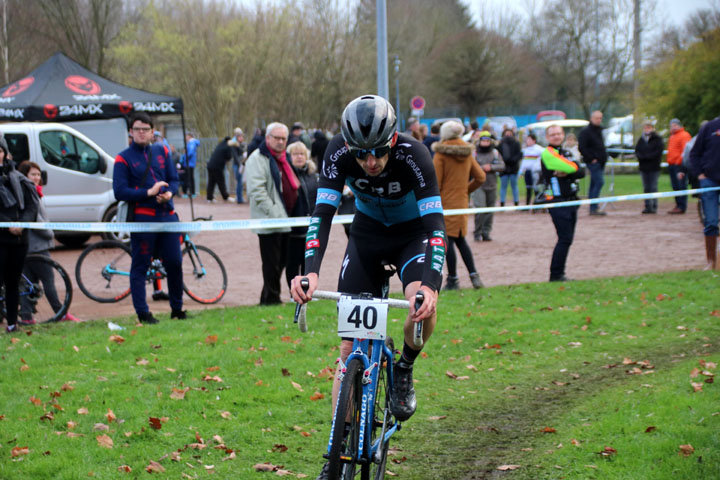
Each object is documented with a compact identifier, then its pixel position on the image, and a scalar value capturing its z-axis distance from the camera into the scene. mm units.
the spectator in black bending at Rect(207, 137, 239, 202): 27391
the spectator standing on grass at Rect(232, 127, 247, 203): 27008
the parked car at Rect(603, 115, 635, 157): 42938
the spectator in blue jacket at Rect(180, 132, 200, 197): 27911
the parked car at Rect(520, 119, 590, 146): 34147
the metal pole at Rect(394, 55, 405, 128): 47269
